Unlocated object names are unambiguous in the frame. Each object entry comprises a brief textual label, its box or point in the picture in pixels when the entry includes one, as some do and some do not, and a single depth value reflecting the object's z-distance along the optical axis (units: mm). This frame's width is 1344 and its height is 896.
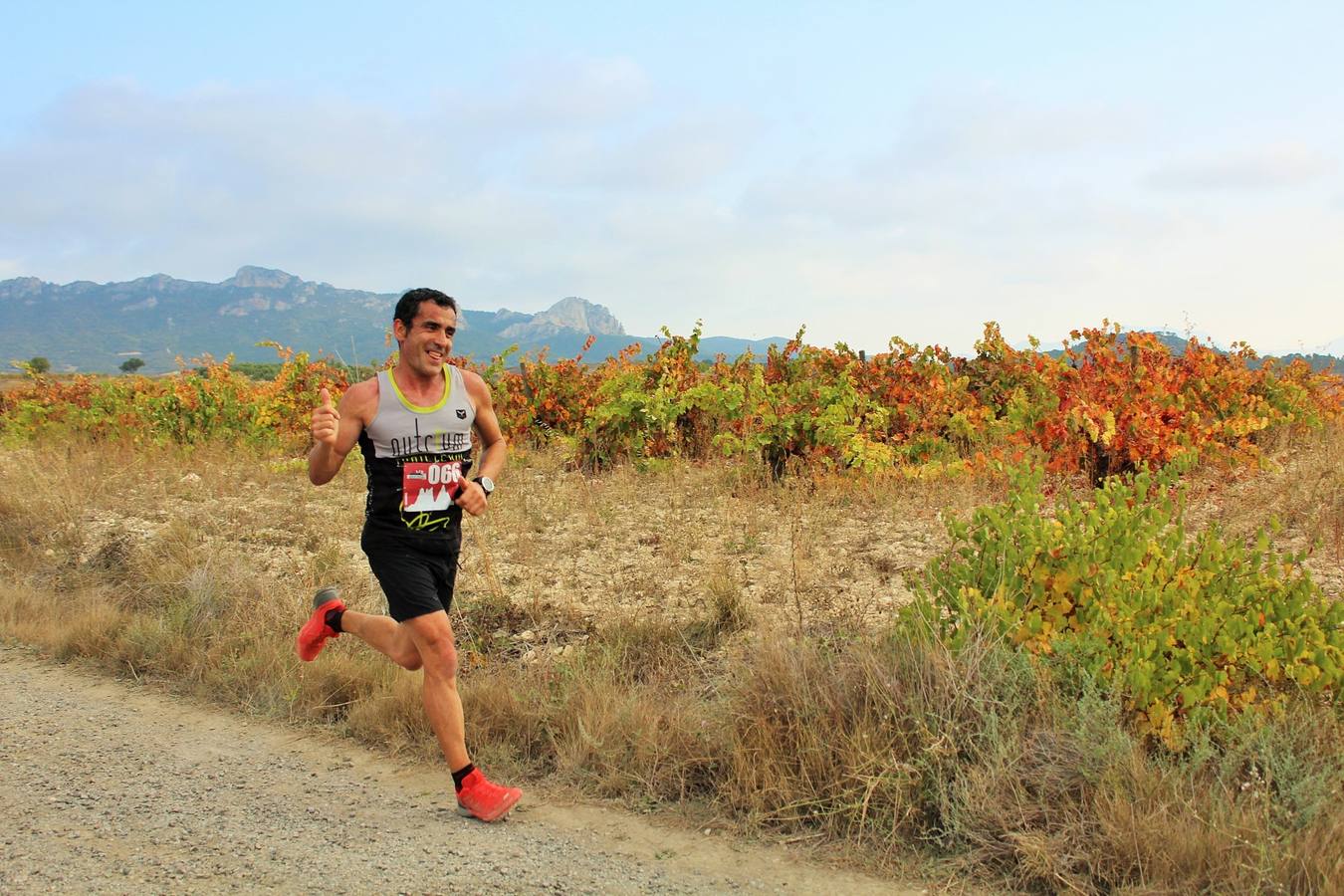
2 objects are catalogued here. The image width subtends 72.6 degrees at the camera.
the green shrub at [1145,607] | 3131
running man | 3383
